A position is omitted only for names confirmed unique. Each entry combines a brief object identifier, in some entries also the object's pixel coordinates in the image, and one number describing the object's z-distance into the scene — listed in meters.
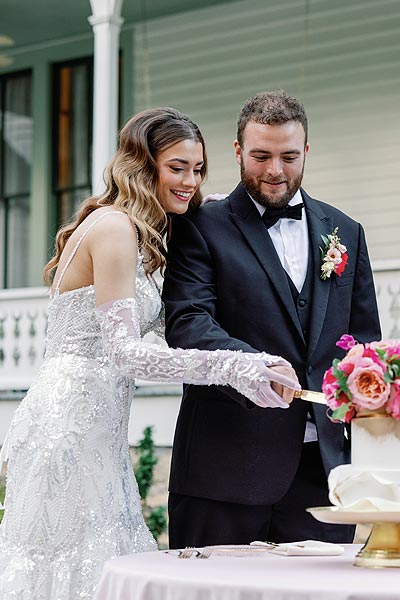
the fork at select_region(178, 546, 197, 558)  3.24
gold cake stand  3.02
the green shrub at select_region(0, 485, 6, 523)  11.09
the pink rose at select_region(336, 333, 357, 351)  3.31
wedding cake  3.05
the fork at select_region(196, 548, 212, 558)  3.23
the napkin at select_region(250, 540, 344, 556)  3.31
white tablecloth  2.69
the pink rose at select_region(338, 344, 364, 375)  3.12
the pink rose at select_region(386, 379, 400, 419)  3.04
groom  4.01
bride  3.99
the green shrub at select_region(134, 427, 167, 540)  10.30
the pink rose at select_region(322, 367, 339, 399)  3.16
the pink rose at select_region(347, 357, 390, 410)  3.04
